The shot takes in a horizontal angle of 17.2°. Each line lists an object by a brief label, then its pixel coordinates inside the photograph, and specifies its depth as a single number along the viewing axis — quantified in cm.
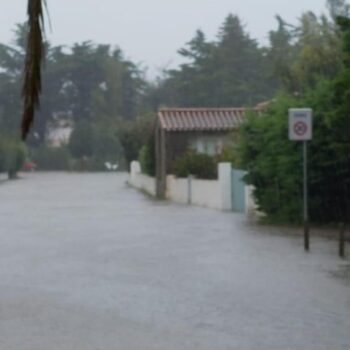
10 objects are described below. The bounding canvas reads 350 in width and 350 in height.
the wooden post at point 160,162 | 5034
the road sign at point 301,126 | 2214
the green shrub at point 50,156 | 11769
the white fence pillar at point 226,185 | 3672
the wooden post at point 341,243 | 1928
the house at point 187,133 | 5059
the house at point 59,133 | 11769
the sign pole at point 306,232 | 2069
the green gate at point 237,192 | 3541
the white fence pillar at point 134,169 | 6594
